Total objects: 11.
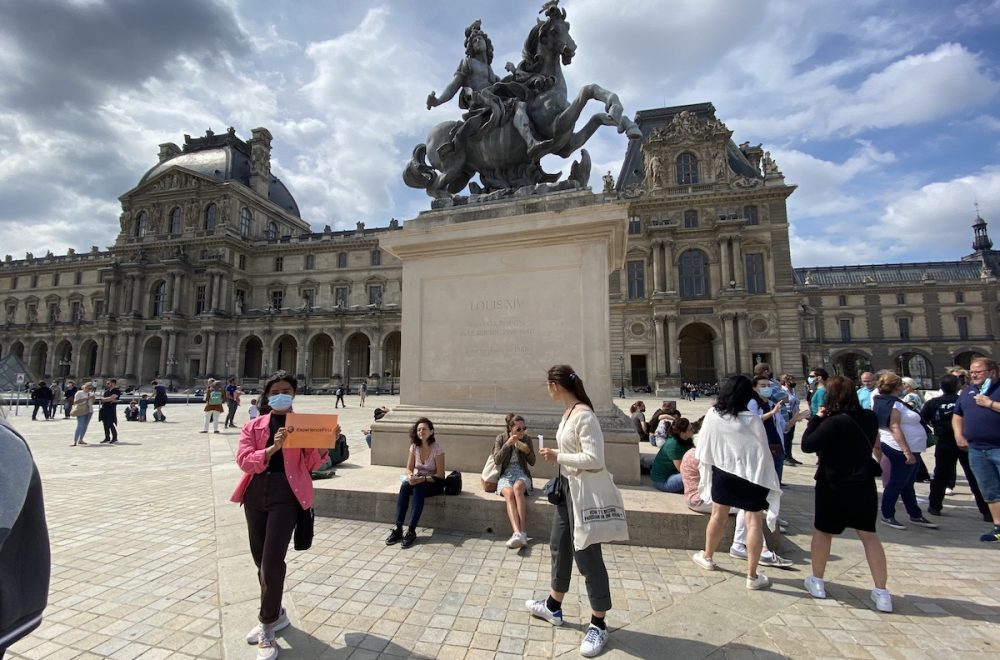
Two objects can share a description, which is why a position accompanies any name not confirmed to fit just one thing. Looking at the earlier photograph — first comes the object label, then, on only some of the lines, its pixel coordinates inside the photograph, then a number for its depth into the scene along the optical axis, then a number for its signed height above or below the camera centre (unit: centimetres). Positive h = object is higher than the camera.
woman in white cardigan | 257 -77
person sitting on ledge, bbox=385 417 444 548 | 416 -92
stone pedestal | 511 +70
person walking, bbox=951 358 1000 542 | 459 -56
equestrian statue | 622 +353
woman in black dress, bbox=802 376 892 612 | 319 -73
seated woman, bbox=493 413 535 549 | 408 -86
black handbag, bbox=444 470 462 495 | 443 -103
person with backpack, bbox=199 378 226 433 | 1367 -73
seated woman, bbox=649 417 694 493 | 465 -87
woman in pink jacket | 261 -69
